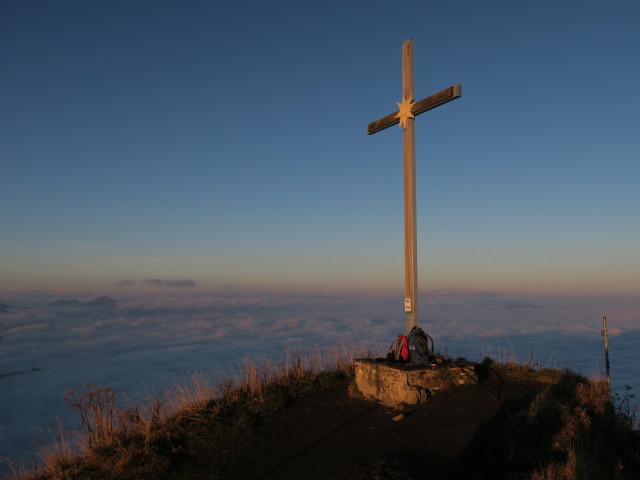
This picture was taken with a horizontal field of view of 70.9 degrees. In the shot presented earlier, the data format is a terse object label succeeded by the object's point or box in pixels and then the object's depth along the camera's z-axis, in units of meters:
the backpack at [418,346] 9.95
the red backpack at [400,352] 9.91
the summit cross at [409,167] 10.67
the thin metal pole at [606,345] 9.52
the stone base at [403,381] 9.15
